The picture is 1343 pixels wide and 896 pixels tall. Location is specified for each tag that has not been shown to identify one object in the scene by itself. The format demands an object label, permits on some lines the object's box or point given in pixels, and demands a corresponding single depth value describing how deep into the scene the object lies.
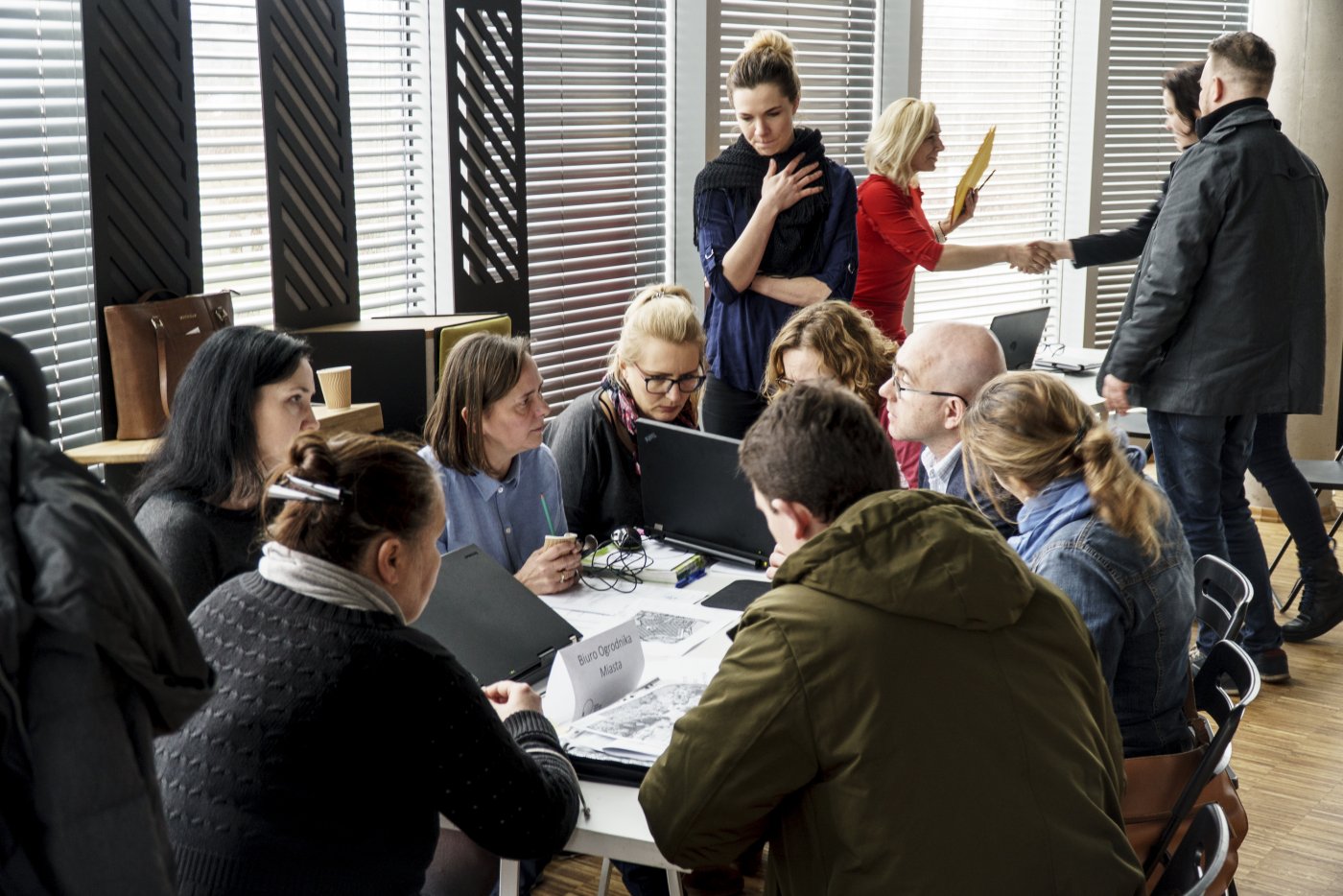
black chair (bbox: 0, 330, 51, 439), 1.10
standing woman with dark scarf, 4.23
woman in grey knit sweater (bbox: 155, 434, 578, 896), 1.64
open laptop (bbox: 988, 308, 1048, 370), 5.32
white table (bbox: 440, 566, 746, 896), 1.91
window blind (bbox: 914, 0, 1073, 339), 6.97
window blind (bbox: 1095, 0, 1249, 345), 7.60
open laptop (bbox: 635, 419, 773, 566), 3.08
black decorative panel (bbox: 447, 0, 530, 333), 4.67
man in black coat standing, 4.18
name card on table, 2.24
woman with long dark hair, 2.50
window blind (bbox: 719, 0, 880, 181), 5.86
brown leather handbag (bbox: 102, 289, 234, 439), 3.46
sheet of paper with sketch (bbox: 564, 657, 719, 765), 2.10
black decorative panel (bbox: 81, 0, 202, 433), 3.48
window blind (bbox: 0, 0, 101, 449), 3.42
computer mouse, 3.23
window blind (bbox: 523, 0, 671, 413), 5.20
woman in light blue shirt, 3.09
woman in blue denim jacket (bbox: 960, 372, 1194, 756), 2.18
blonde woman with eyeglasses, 3.51
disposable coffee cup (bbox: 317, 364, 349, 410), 3.76
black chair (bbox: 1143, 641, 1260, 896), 2.12
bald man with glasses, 2.94
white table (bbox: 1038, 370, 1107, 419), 4.98
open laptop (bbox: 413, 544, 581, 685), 2.45
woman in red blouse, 4.79
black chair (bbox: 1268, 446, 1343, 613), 4.95
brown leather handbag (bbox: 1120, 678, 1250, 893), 2.16
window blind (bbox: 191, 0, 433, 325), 3.98
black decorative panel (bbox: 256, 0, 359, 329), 4.04
